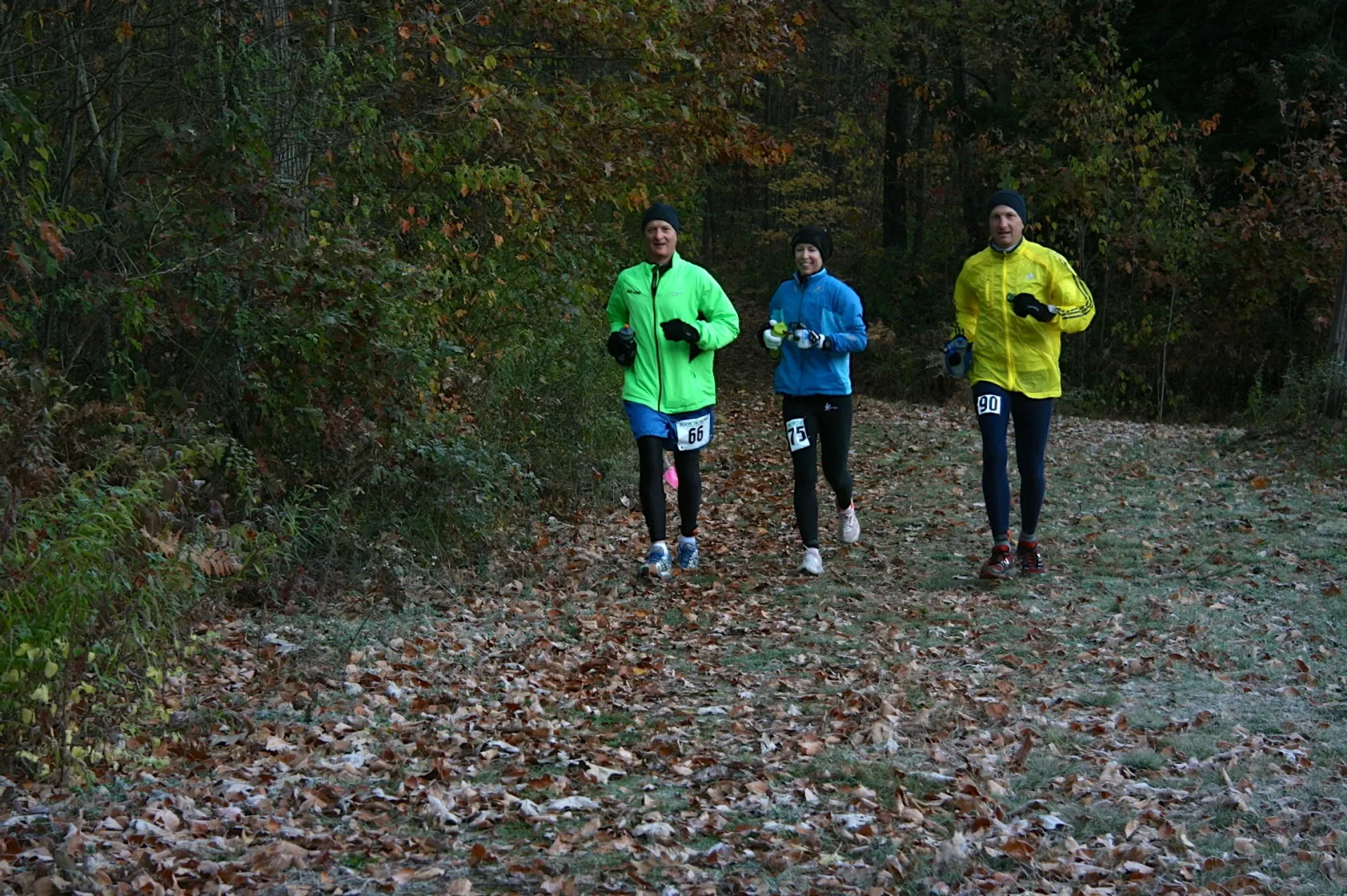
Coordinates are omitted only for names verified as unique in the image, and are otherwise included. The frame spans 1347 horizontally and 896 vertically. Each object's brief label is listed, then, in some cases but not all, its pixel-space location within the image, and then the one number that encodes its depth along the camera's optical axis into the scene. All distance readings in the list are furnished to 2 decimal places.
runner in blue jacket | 8.96
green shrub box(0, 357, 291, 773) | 4.77
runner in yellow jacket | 8.55
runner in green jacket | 8.66
